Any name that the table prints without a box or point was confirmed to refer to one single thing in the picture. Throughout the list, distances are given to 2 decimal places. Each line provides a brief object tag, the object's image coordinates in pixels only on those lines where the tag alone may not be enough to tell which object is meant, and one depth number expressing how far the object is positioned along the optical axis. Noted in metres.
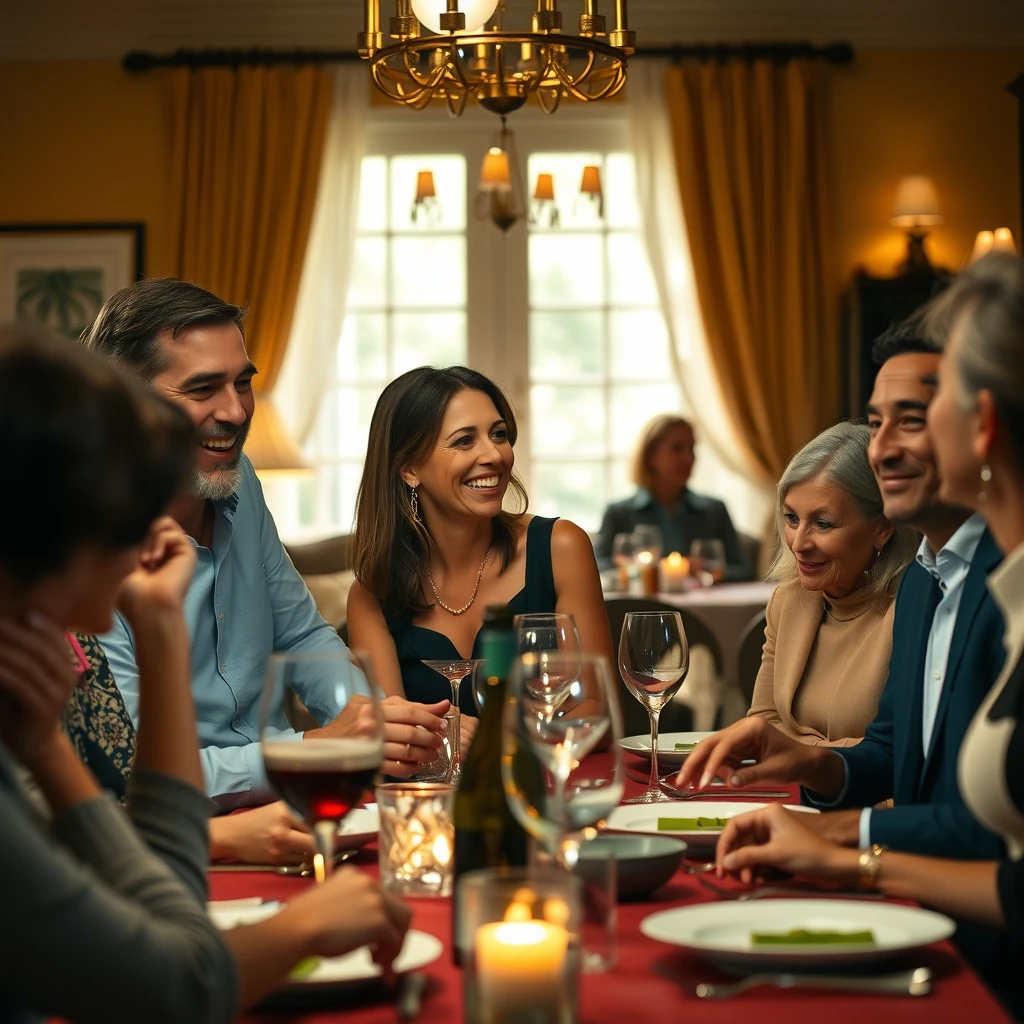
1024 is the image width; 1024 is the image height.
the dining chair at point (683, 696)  3.37
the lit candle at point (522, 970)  0.93
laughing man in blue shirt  2.33
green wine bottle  1.23
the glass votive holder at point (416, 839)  1.39
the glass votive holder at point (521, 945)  0.93
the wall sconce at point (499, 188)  5.57
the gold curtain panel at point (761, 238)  6.77
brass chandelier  2.95
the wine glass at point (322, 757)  1.10
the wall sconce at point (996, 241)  5.57
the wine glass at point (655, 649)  1.86
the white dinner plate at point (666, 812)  1.63
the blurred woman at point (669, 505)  6.27
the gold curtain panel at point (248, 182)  6.75
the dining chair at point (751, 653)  3.44
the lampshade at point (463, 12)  3.02
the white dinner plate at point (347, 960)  1.07
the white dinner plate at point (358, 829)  1.54
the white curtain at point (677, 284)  6.85
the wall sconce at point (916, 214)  6.63
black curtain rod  6.71
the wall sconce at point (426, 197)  6.14
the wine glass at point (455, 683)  1.88
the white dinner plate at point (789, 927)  1.10
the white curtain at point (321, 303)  6.88
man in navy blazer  1.58
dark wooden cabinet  6.54
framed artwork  6.86
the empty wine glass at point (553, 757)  1.09
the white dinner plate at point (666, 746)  2.05
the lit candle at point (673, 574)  5.24
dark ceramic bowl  1.33
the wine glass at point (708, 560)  5.52
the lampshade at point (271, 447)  6.05
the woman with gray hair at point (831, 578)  2.56
